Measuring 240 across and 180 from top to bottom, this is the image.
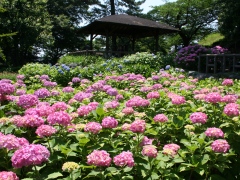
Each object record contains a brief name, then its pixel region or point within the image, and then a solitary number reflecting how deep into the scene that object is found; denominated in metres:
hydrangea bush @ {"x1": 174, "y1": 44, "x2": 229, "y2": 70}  12.54
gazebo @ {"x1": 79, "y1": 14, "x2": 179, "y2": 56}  18.70
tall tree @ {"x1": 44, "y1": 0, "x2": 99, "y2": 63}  33.22
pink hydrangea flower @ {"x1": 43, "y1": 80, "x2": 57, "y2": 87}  4.86
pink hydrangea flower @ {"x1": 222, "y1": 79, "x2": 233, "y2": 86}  4.39
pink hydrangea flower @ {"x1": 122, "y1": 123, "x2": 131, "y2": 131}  2.38
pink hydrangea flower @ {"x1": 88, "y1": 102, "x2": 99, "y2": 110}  2.88
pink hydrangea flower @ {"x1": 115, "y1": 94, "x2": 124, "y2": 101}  3.83
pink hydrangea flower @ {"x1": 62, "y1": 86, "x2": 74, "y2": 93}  4.36
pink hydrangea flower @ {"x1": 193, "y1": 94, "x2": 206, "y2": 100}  3.32
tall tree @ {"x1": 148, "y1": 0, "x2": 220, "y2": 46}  28.70
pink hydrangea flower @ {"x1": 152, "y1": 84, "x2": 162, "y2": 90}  4.24
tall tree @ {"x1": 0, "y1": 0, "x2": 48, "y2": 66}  25.19
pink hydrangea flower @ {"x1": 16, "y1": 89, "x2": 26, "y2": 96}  3.76
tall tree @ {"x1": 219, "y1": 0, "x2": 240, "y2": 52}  17.92
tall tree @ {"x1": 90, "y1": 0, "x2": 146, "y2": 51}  33.28
